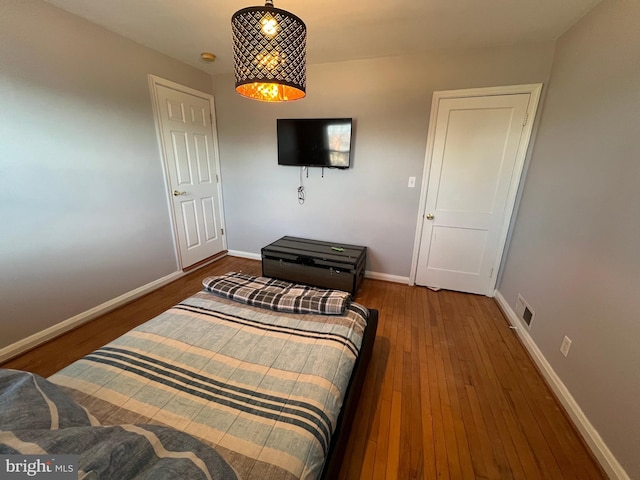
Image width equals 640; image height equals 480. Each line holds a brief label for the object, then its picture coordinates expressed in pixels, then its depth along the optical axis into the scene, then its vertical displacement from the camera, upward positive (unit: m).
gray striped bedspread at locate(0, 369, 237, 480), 0.55 -0.66
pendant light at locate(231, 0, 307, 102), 1.08 +0.51
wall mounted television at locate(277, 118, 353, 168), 2.73 +0.29
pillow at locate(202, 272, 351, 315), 1.62 -0.83
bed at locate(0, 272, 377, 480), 0.81 -0.88
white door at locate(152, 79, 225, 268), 2.74 -0.03
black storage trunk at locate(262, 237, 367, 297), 2.65 -0.99
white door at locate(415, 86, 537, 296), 2.35 -0.13
